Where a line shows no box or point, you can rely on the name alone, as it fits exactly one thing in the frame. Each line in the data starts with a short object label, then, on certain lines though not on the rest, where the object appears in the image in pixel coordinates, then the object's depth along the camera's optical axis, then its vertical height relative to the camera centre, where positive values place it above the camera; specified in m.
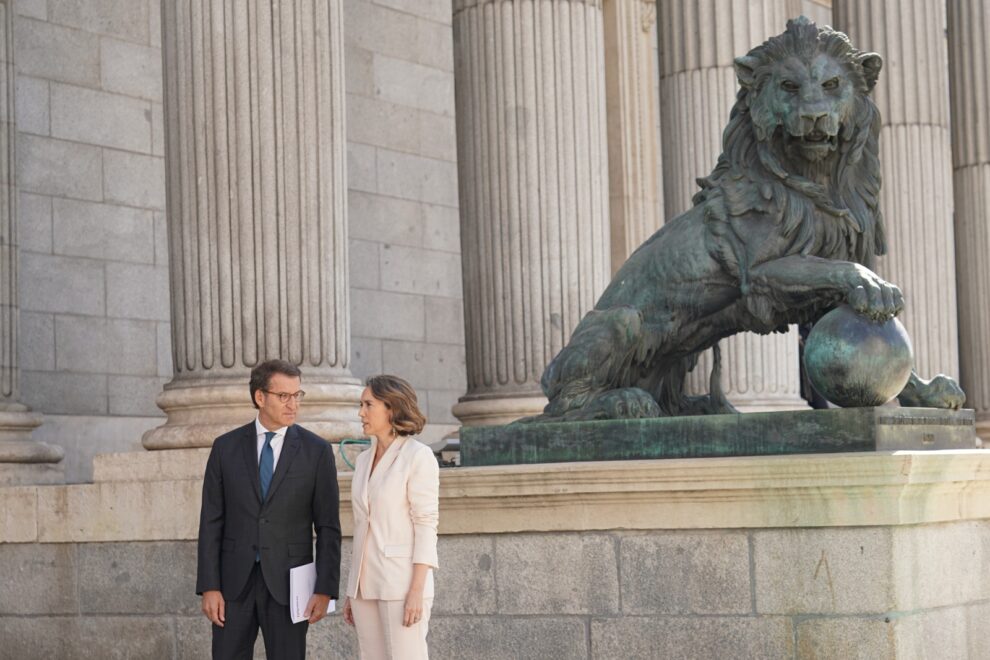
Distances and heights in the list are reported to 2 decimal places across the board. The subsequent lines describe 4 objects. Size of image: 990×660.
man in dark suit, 8.32 -0.67
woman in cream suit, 7.56 -0.66
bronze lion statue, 10.01 +0.85
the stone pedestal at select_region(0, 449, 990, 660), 8.66 -0.99
